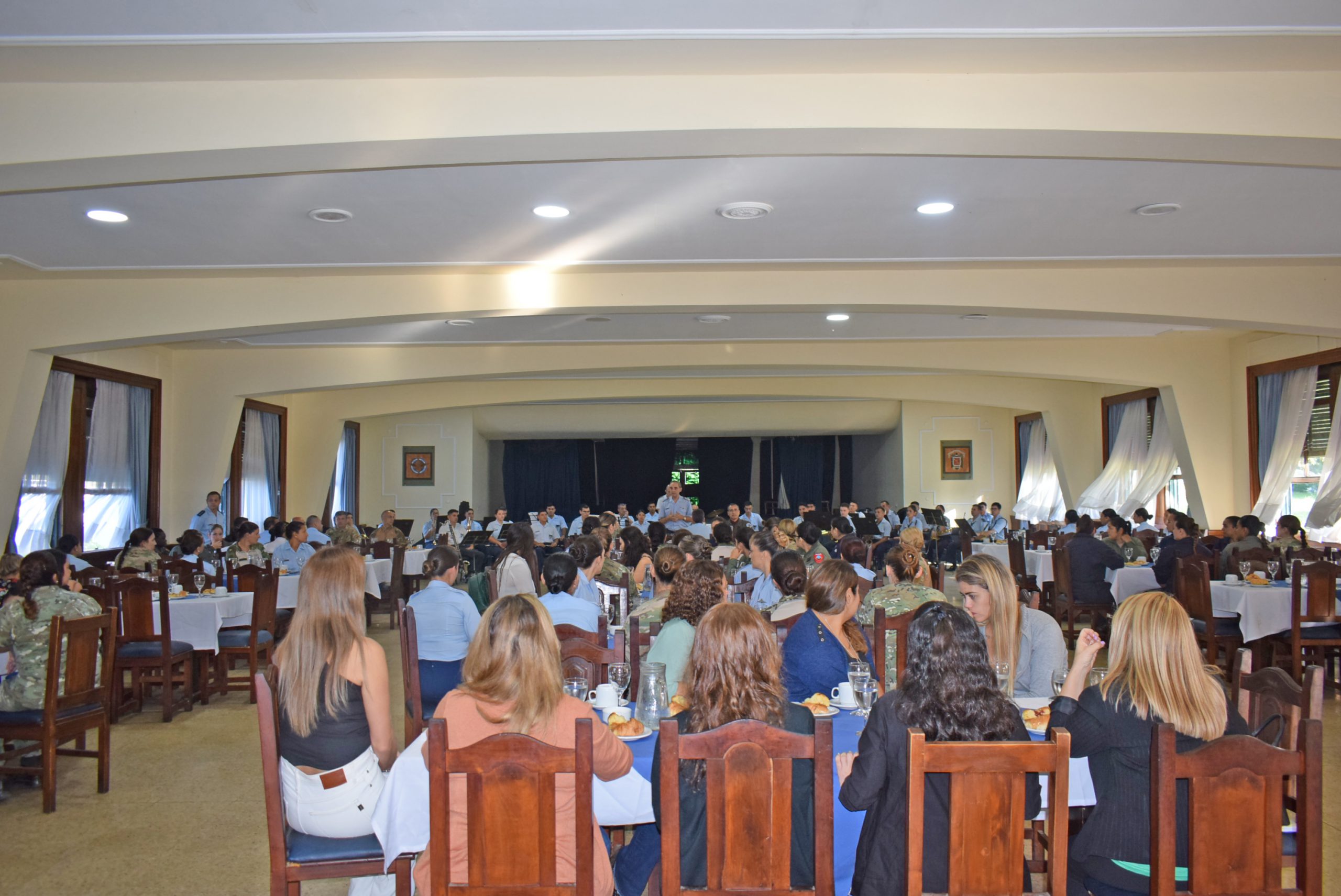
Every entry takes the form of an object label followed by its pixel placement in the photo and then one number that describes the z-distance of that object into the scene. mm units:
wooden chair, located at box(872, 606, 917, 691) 4168
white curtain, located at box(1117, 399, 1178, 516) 12938
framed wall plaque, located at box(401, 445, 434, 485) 17656
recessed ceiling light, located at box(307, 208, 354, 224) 5625
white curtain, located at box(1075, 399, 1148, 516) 13688
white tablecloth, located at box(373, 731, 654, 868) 2828
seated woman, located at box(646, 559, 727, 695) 3895
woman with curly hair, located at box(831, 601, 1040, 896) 2463
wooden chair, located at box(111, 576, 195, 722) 6500
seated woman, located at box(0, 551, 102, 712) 4777
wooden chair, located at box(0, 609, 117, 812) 4660
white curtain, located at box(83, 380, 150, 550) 9875
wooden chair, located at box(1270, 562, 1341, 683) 6680
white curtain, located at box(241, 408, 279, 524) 12898
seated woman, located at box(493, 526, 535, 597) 6363
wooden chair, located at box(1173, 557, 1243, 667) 7008
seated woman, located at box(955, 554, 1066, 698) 4027
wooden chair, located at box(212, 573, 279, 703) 7117
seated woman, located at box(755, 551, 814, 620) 4965
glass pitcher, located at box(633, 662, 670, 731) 3303
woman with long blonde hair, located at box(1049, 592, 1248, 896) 2615
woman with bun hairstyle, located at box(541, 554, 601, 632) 4723
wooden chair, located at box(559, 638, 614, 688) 3836
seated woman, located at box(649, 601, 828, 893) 2754
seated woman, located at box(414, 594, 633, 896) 2729
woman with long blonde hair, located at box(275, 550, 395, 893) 3109
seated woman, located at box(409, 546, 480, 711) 4914
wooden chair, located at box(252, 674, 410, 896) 2971
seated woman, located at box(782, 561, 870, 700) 3844
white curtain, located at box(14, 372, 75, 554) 8805
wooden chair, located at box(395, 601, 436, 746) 4645
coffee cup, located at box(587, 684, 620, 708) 3547
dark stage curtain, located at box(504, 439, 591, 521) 21562
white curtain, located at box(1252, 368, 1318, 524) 10375
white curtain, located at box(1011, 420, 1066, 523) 15938
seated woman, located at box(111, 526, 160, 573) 8086
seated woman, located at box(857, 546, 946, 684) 4797
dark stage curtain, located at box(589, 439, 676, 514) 22281
